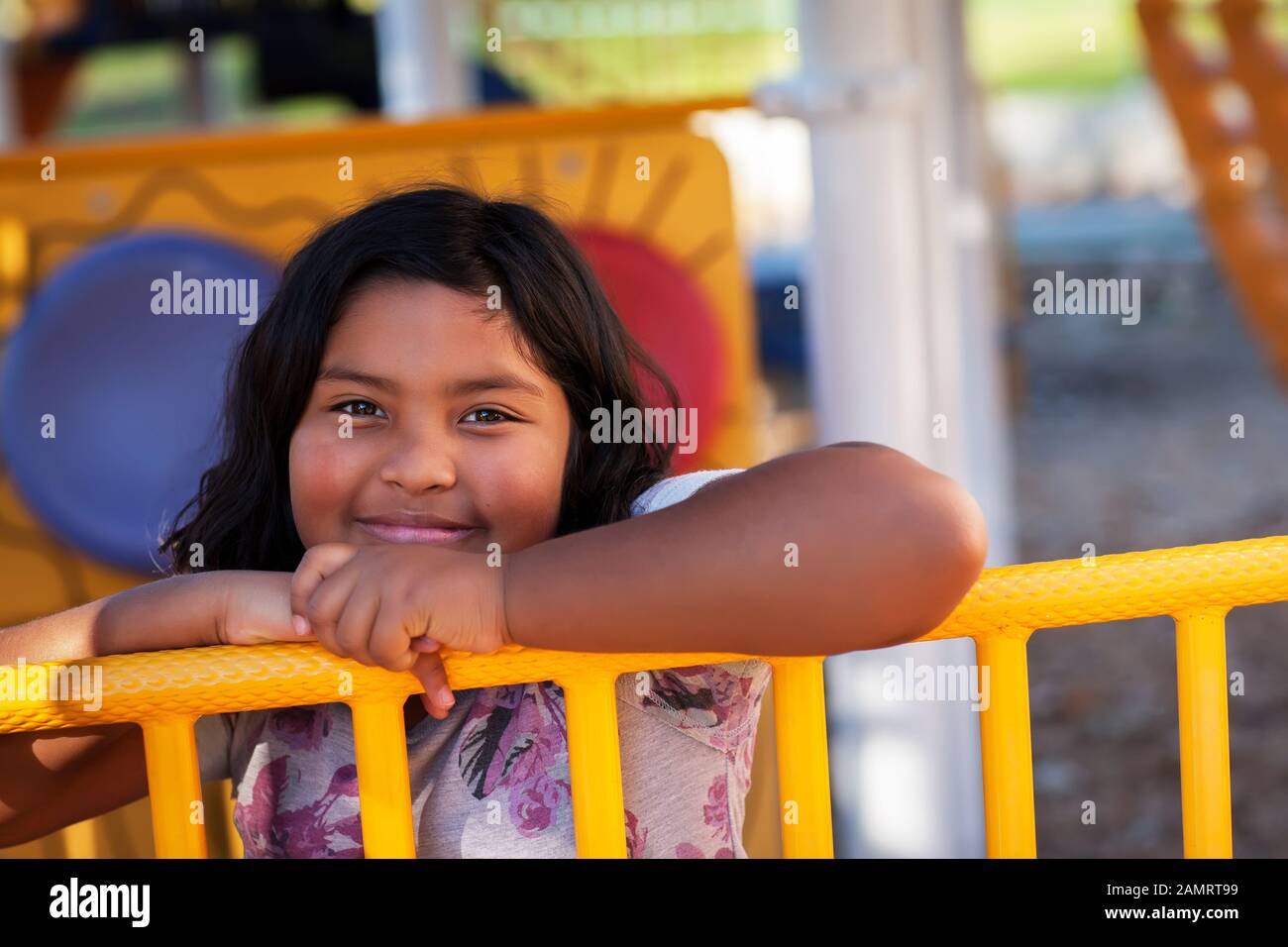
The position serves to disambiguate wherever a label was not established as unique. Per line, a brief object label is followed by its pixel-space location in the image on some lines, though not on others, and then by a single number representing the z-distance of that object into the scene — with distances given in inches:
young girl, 36.3
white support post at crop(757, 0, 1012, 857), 89.0
